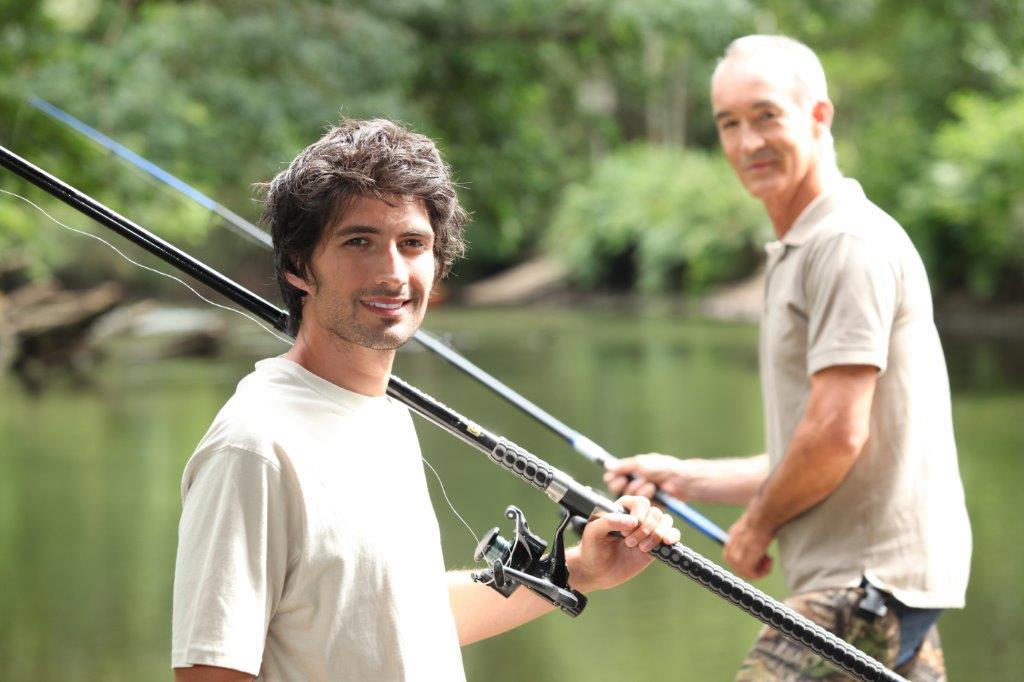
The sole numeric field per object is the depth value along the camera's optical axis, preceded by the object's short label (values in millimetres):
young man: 2855
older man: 3755
